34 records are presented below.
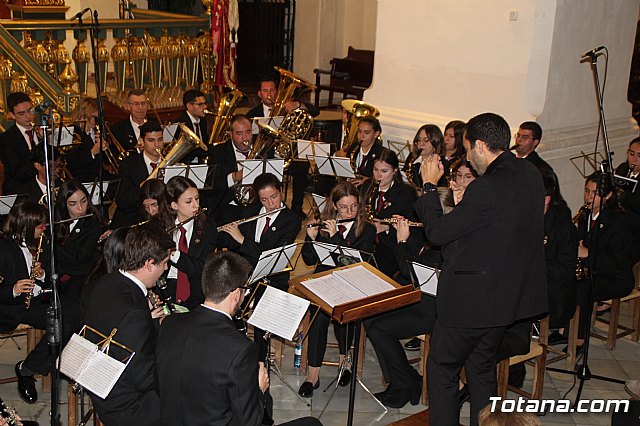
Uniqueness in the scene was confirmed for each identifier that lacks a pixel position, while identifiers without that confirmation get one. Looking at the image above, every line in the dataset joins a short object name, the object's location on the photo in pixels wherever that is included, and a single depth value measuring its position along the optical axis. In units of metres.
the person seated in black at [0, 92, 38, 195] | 7.50
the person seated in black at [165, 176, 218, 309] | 5.61
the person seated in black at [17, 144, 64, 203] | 6.55
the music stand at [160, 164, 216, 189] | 6.36
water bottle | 5.98
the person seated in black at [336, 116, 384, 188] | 7.59
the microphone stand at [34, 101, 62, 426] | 3.62
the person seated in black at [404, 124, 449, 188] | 7.34
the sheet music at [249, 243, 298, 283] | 4.89
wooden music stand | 4.45
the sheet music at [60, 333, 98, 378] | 3.63
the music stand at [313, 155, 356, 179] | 7.00
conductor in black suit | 4.09
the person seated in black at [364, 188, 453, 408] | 5.45
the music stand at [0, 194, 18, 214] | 5.93
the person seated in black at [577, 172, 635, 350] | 6.25
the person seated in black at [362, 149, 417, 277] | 6.46
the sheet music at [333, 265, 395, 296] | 4.72
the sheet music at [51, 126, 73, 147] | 7.21
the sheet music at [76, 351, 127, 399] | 3.55
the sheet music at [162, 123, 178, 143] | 7.66
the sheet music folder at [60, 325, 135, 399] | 3.57
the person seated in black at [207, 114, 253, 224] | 7.38
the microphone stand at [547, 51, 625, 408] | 5.42
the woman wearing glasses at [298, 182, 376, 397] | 5.68
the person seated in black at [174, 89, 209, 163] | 8.25
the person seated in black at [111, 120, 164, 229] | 6.90
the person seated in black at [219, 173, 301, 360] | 5.96
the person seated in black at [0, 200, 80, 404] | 5.25
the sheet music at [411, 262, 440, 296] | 4.92
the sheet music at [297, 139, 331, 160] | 7.37
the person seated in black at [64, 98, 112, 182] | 7.68
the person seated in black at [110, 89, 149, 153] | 8.09
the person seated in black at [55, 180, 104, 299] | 5.73
